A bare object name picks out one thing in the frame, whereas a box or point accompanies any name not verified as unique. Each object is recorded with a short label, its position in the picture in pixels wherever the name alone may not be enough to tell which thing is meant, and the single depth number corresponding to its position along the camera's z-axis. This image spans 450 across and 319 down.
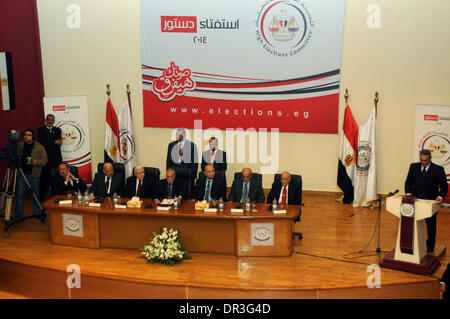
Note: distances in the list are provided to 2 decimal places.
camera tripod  7.68
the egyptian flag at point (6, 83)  9.13
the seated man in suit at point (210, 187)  7.79
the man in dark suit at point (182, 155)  8.95
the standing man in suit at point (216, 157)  8.80
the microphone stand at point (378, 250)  6.91
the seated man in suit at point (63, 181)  7.88
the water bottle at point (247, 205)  6.95
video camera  7.63
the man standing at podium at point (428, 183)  6.82
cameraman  8.13
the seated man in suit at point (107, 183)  7.98
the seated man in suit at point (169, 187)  7.73
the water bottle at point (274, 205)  6.89
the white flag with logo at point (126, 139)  9.80
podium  6.17
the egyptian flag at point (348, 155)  9.08
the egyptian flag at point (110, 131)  9.80
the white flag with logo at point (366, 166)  9.02
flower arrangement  6.55
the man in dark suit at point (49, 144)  9.28
